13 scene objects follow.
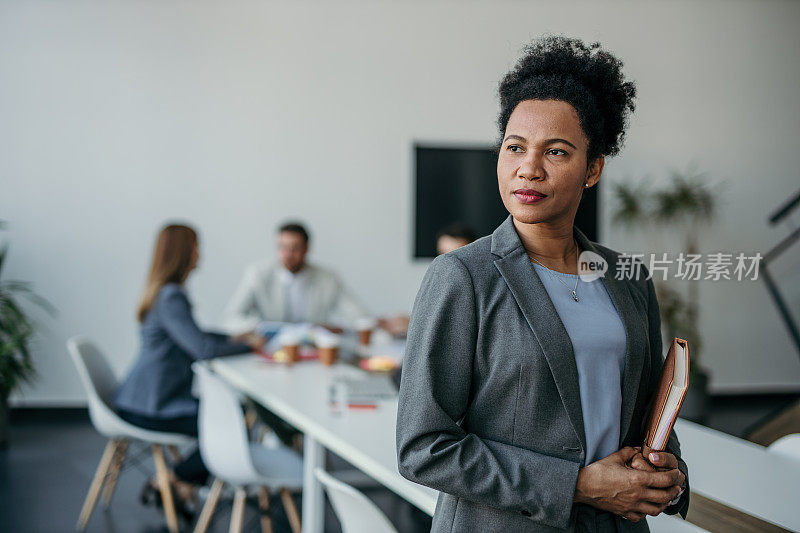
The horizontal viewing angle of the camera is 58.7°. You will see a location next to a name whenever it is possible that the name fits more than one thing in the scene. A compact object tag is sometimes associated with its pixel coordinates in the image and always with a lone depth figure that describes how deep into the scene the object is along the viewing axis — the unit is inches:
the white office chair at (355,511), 57.9
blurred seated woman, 125.6
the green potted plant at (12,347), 167.5
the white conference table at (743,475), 67.0
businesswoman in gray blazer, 40.0
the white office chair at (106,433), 121.4
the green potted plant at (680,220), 212.1
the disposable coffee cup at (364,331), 143.2
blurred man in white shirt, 168.7
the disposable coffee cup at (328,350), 124.8
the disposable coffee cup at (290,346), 125.1
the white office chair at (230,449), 101.0
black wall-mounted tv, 218.5
